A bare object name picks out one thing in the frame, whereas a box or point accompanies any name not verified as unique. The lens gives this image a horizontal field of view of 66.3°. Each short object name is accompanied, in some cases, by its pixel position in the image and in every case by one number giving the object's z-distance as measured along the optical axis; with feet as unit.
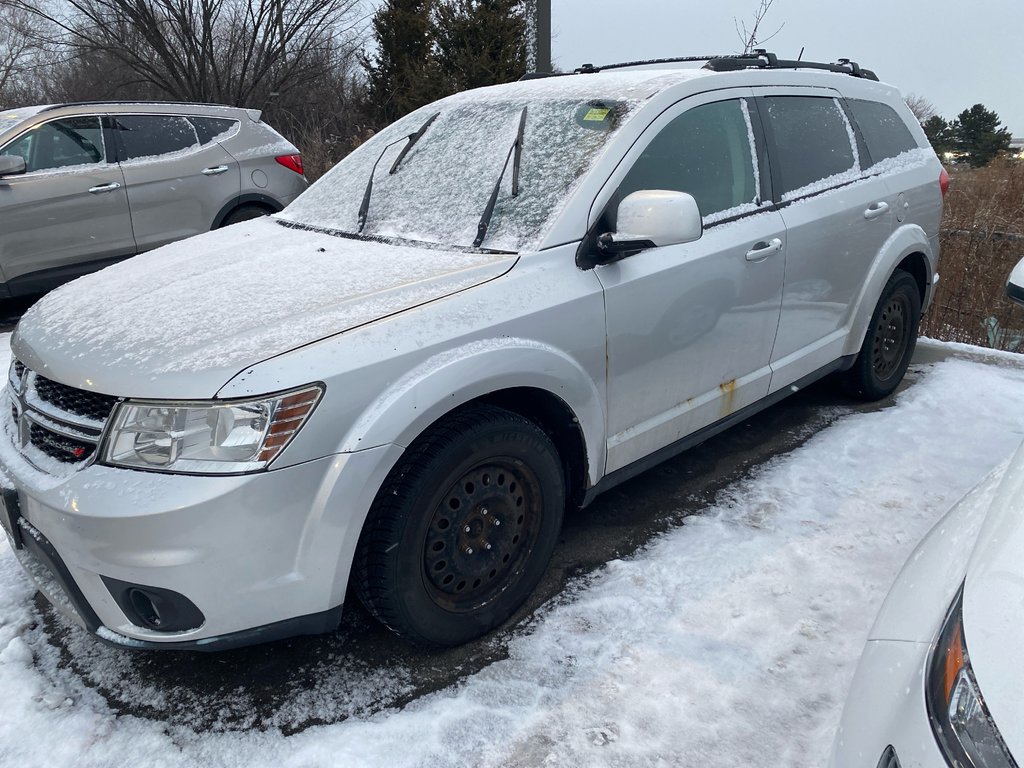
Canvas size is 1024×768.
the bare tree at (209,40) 56.75
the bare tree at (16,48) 60.29
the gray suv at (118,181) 19.81
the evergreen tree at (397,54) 73.51
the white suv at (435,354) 6.37
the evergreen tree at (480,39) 67.92
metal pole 25.13
